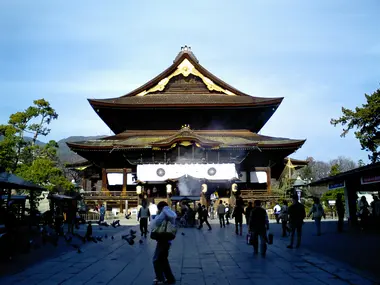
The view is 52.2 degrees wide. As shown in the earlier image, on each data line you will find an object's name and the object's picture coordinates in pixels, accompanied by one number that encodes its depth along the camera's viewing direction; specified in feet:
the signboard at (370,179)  51.88
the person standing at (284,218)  55.72
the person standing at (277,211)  86.64
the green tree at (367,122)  98.48
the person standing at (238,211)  55.31
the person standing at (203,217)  71.76
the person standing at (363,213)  64.37
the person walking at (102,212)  85.98
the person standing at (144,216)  56.80
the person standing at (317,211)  55.93
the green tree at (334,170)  163.95
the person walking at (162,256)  24.99
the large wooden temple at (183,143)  112.47
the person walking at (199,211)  73.15
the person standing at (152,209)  68.80
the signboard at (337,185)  68.49
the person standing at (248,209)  49.77
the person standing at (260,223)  38.19
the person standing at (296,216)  42.55
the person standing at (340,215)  60.59
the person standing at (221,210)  70.74
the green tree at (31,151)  106.52
